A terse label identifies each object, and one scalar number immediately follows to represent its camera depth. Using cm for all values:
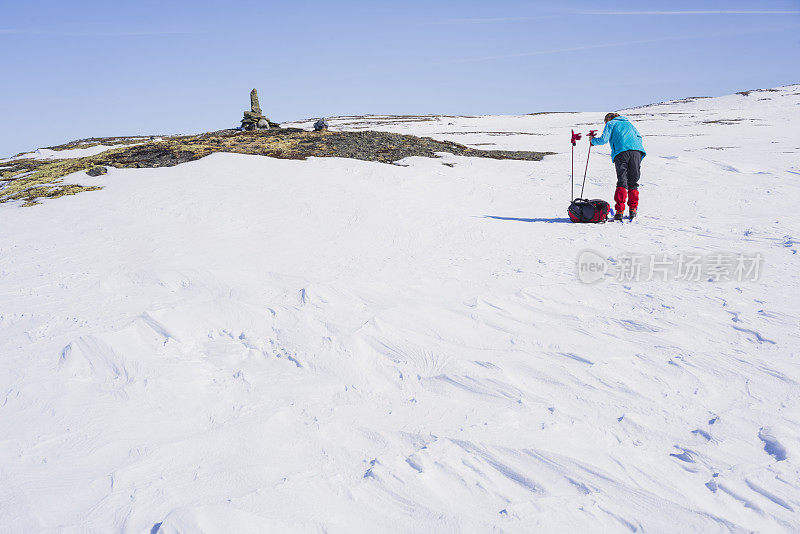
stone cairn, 2184
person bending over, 768
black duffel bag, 755
